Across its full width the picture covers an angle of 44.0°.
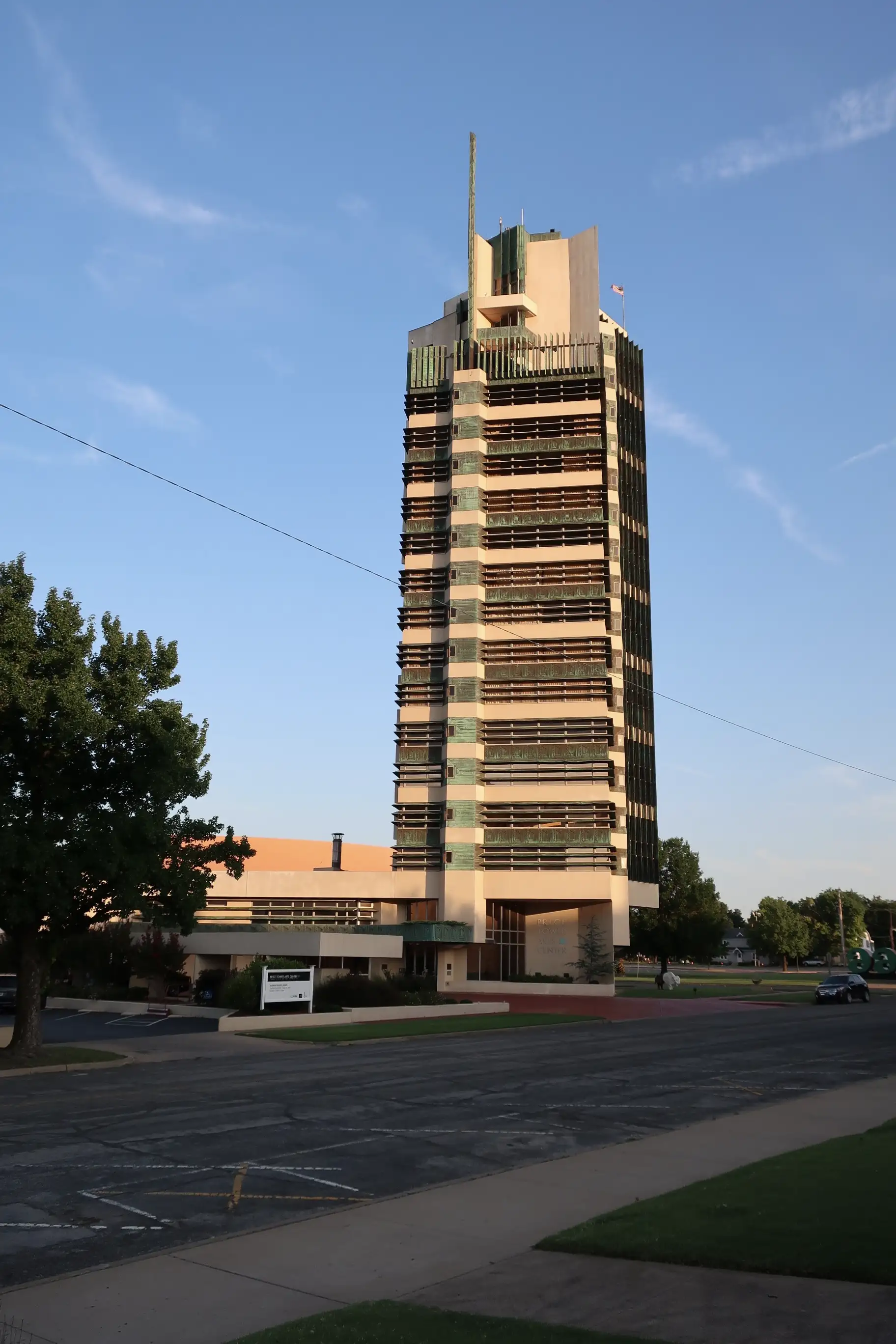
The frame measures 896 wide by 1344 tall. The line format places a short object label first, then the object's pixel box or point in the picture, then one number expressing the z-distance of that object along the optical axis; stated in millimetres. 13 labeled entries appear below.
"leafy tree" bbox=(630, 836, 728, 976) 92375
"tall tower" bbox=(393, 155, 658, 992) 69000
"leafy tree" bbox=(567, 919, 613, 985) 68438
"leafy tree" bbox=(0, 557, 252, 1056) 28438
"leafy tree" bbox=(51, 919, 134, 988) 55281
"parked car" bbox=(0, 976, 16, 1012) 44262
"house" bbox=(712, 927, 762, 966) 169750
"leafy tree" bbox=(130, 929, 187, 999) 53531
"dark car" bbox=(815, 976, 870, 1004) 56906
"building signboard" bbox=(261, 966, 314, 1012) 41406
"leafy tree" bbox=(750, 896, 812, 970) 120625
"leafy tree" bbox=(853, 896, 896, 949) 155625
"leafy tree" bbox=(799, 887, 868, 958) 144250
